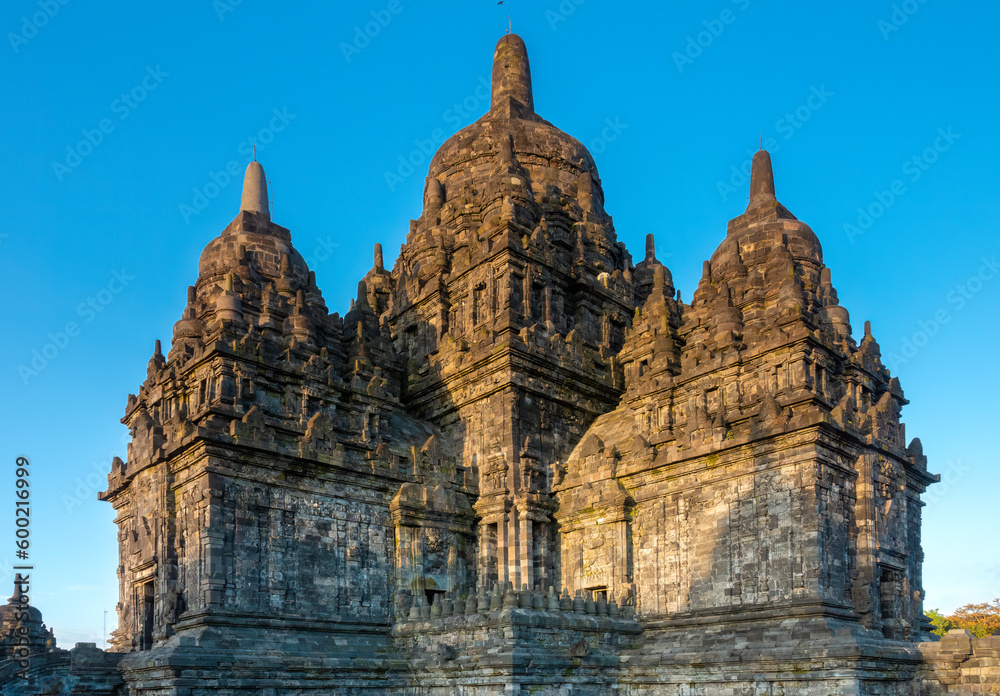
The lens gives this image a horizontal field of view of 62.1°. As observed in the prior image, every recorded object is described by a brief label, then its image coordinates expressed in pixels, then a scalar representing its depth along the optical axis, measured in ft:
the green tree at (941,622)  191.54
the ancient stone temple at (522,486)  74.84
